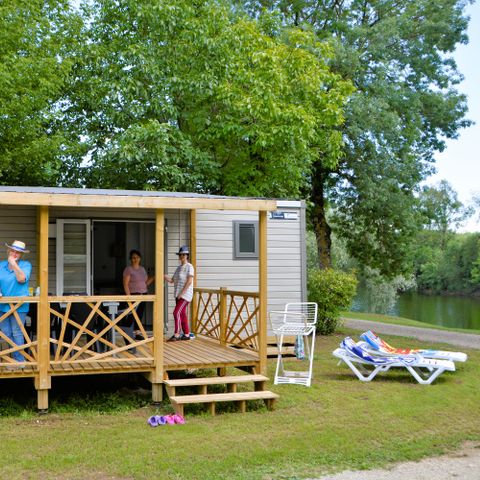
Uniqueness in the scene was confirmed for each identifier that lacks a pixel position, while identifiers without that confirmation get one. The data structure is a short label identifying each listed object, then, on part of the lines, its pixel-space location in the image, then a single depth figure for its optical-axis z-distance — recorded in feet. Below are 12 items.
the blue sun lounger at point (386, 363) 31.58
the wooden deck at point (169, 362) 25.85
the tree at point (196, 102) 51.75
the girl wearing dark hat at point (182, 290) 33.35
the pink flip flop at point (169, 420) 24.23
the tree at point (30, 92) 49.03
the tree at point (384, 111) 64.13
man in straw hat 25.94
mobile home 25.70
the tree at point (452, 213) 184.55
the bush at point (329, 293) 50.90
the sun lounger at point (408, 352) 33.01
